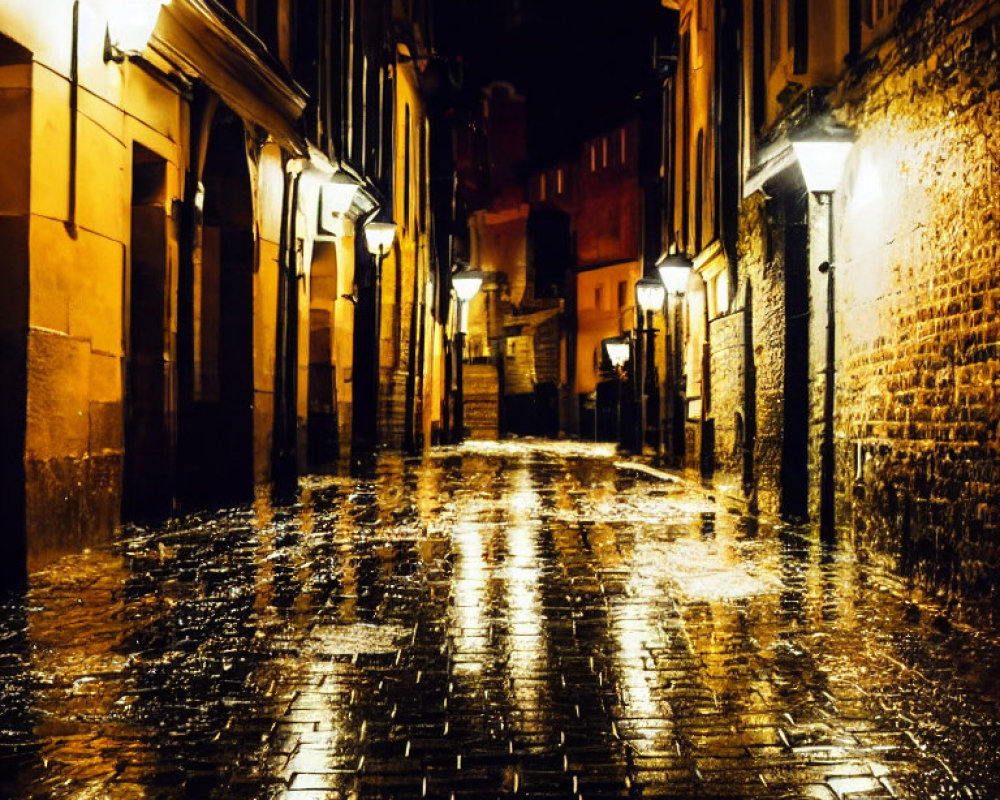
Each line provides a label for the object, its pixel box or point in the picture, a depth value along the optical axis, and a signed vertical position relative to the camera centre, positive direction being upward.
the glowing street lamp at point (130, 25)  8.05 +3.32
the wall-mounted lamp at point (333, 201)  16.16 +3.73
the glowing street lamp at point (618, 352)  35.25 +2.59
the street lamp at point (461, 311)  29.31 +3.99
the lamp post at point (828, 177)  9.14 +2.33
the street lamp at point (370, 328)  18.50 +1.89
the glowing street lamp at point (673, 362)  19.99 +1.48
